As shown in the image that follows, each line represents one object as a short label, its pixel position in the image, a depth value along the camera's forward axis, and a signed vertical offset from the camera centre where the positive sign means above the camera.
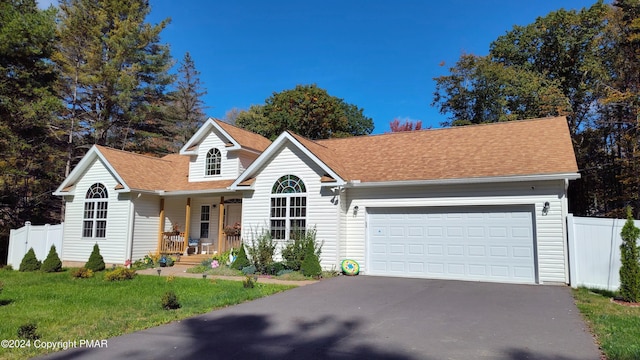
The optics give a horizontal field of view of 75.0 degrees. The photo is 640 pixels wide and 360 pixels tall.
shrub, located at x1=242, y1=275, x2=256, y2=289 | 11.12 -1.59
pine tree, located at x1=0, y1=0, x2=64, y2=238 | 21.67 +5.85
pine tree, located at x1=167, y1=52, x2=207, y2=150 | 41.52 +12.69
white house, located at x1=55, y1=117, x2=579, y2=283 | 12.42 +0.95
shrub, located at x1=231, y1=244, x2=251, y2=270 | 14.94 -1.32
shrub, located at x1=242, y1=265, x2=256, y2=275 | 14.39 -1.58
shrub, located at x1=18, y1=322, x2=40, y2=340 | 6.33 -1.68
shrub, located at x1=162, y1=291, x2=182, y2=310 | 8.48 -1.59
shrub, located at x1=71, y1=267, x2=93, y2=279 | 14.03 -1.73
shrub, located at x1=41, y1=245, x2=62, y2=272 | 16.06 -1.57
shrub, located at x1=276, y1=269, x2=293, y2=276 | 13.90 -1.59
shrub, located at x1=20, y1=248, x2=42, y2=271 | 16.91 -1.67
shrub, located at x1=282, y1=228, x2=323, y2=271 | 14.11 -0.83
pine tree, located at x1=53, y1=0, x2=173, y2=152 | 28.41 +10.79
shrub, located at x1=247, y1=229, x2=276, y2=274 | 14.39 -0.95
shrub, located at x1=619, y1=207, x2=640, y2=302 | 9.02 -0.78
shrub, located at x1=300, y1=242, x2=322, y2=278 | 13.35 -1.29
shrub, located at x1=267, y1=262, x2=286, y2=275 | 14.10 -1.47
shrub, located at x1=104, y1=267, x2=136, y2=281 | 13.28 -1.67
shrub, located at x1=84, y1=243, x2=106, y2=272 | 15.86 -1.50
